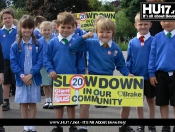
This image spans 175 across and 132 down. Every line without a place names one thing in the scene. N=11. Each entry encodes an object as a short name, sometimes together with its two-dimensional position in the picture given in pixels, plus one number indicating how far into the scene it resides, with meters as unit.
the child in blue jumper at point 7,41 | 6.74
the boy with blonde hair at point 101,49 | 4.59
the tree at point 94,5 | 35.09
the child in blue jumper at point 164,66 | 4.52
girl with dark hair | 4.92
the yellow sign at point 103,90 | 4.23
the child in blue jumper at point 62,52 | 4.72
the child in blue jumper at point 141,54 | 4.93
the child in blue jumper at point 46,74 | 6.95
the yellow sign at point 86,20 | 11.02
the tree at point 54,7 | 34.60
